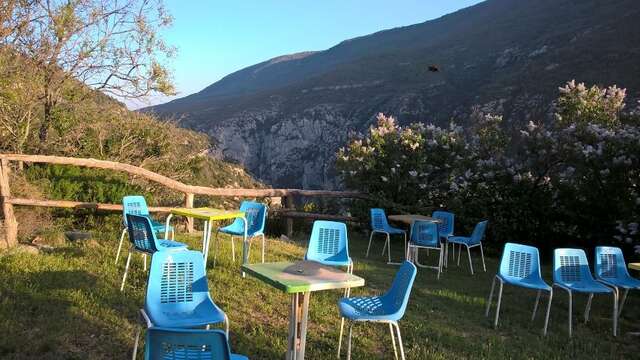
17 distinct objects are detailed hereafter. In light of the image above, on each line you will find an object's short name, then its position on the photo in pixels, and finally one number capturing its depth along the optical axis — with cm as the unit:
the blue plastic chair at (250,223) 654
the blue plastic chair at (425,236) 734
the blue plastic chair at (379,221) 845
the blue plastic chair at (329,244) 516
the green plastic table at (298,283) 312
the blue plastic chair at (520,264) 518
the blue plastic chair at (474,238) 773
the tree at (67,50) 856
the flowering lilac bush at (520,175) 814
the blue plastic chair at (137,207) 609
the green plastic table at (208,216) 562
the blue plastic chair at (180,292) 325
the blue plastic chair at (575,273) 513
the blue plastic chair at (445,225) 844
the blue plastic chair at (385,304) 341
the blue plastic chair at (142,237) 473
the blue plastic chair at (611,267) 549
